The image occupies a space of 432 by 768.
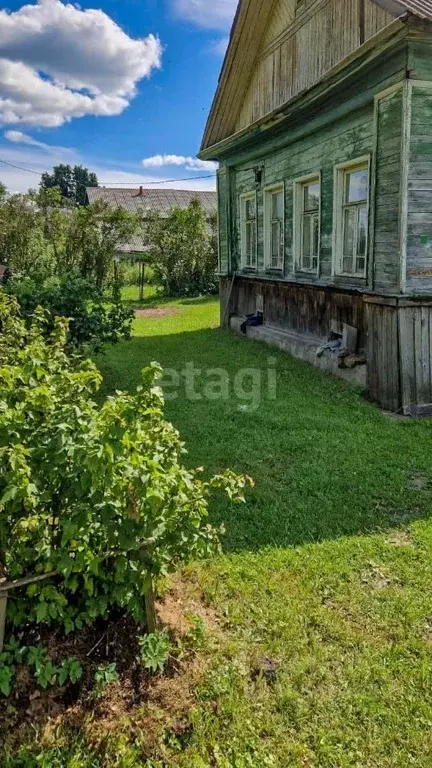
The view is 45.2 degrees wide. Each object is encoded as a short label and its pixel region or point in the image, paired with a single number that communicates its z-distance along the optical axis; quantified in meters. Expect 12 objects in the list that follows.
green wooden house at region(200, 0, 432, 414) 5.28
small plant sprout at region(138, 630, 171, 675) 2.11
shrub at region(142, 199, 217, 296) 17.34
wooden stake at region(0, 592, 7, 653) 1.96
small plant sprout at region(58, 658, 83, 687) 1.97
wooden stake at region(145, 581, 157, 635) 2.20
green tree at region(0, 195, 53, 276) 17.53
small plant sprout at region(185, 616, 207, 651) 2.27
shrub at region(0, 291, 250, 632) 1.88
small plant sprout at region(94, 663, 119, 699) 2.01
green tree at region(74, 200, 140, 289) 17.62
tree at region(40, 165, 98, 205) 71.56
